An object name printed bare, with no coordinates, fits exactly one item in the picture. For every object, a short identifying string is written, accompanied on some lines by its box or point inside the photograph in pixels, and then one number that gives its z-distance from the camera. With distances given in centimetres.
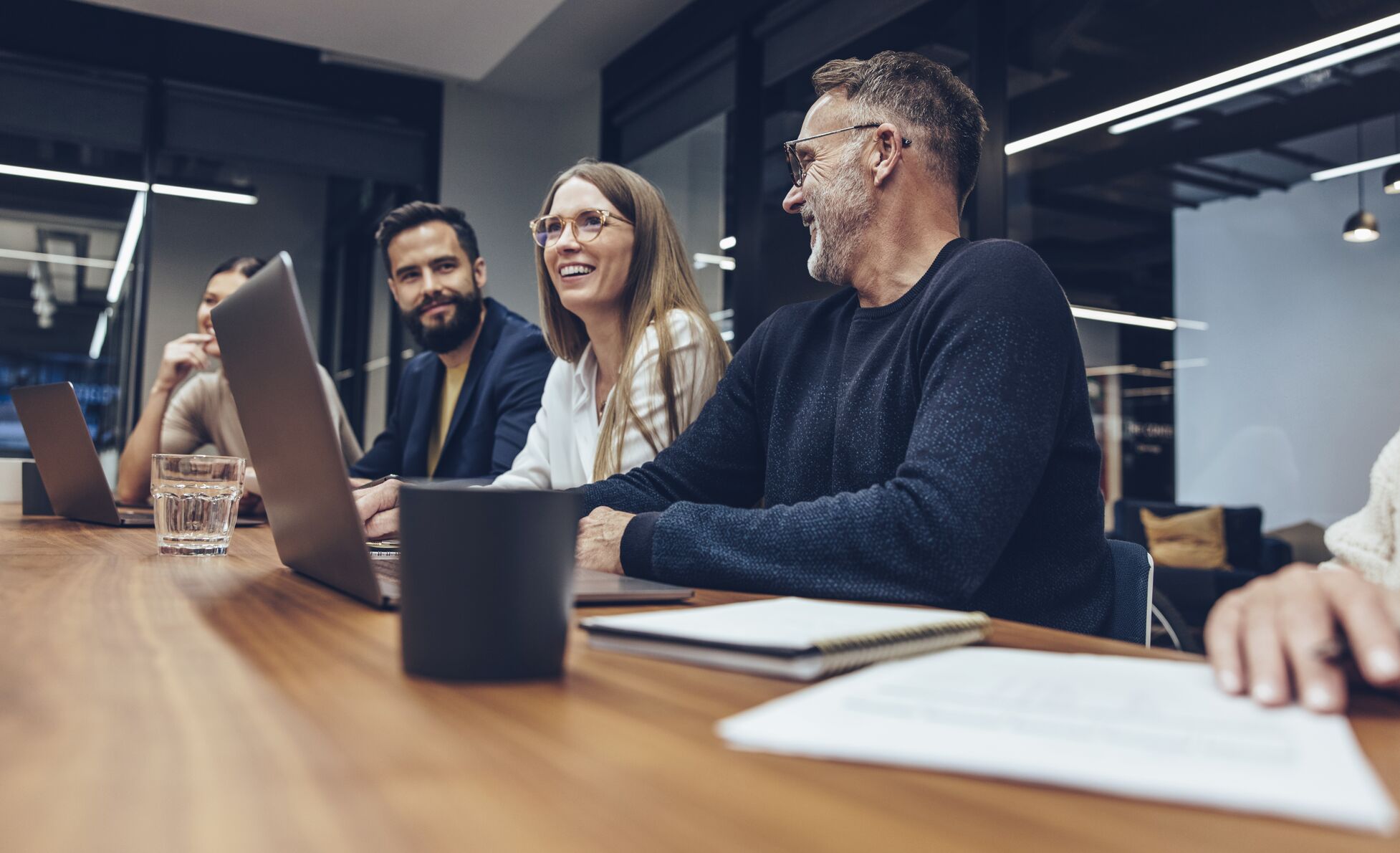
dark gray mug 47
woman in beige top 264
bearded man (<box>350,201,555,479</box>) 255
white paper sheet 31
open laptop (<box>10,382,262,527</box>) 154
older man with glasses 89
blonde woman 197
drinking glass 111
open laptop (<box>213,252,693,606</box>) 68
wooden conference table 28
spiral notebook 49
